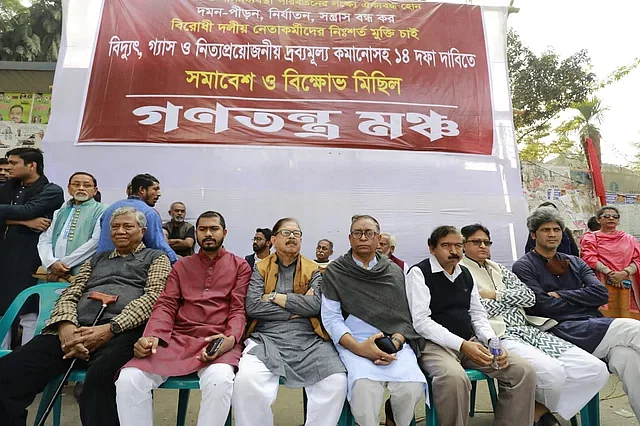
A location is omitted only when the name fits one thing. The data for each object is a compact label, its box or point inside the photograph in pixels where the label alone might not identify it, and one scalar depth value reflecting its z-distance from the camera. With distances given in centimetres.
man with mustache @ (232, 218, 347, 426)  201
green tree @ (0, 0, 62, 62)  1171
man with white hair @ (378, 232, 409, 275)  409
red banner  491
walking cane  204
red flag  582
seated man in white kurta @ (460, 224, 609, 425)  224
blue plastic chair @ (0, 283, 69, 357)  246
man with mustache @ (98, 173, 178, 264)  282
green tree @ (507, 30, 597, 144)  988
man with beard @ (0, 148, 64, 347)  312
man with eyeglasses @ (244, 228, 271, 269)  452
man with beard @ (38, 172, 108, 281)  295
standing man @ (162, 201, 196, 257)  443
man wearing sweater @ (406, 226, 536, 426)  207
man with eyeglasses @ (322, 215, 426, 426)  206
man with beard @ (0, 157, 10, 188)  406
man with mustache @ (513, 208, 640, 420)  239
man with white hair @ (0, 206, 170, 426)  198
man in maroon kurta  197
